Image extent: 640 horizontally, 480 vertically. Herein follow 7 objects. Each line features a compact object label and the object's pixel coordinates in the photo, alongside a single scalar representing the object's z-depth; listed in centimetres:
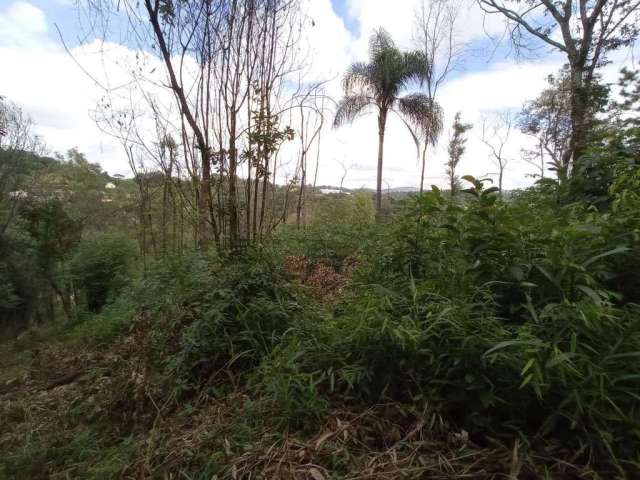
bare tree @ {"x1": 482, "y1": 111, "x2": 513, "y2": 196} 1914
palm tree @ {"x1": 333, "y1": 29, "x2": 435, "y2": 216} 1084
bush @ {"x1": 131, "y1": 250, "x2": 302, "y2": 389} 179
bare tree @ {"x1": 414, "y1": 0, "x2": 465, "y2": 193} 1095
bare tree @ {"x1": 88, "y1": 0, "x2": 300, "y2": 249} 261
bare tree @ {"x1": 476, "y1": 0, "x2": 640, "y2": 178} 754
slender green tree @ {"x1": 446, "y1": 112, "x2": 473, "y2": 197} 1630
